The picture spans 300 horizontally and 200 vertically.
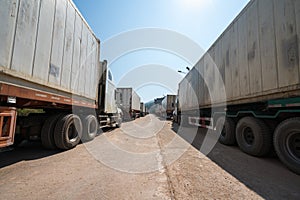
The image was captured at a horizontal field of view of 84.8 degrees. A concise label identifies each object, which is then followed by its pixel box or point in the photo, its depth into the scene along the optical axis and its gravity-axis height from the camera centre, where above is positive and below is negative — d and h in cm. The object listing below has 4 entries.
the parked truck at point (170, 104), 2554 +150
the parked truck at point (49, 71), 274 +91
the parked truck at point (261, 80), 324 +92
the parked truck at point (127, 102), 2053 +132
